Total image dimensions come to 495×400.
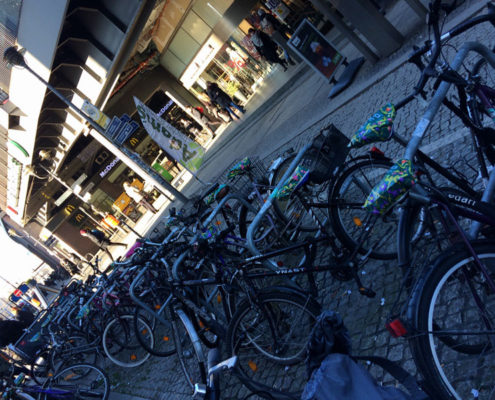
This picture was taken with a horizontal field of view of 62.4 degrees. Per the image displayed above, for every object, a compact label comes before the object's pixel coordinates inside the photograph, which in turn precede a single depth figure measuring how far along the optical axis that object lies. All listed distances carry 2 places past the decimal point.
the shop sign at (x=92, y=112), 11.32
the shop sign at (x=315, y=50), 9.68
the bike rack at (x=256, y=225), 3.91
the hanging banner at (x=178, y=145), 9.07
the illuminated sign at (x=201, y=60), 18.05
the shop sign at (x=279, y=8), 15.00
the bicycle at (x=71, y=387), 5.68
